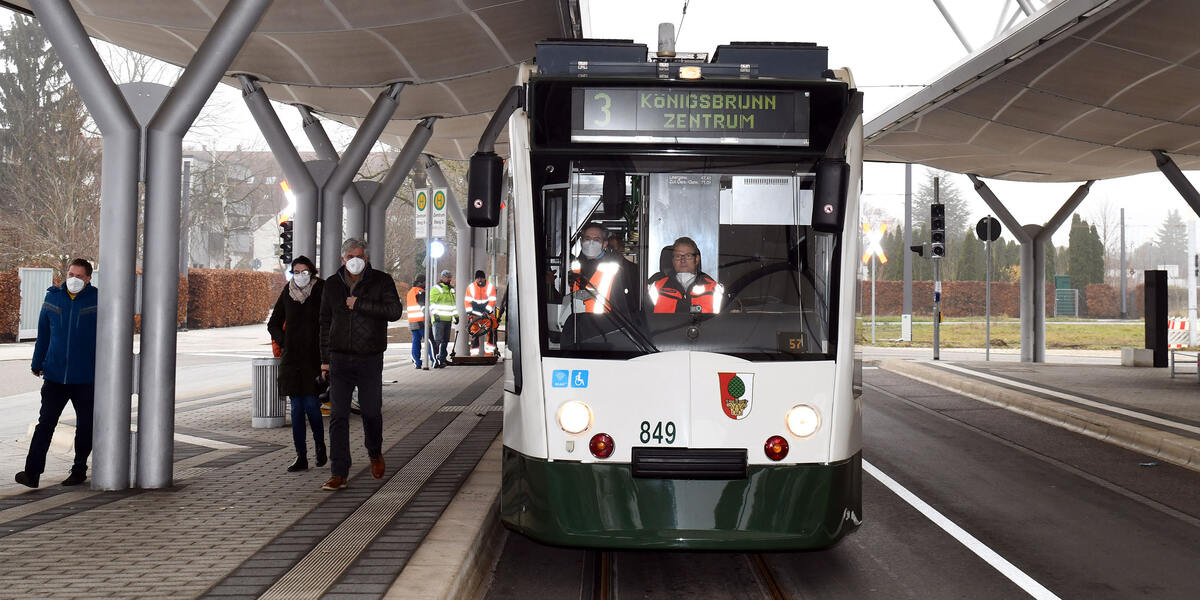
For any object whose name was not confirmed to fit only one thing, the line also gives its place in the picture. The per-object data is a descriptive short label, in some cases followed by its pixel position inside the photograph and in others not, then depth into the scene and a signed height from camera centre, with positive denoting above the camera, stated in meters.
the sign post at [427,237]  22.45 +1.44
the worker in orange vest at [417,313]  22.47 -0.04
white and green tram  6.36 +0.15
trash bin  12.79 -0.94
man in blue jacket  8.86 -0.38
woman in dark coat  9.47 -0.32
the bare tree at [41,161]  37.84 +4.98
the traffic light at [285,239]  25.50 +1.60
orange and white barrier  34.75 -0.58
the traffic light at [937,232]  27.78 +1.93
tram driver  6.66 +0.13
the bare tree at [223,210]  52.88 +5.09
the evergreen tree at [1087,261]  78.19 +3.50
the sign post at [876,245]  37.15 +2.18
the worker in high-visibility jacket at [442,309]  23.14 +0.04
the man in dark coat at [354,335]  8.84 -0.19
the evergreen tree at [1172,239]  120.69 +7.79
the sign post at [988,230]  27.47 +1.95
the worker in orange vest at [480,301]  24.69 +0.21
